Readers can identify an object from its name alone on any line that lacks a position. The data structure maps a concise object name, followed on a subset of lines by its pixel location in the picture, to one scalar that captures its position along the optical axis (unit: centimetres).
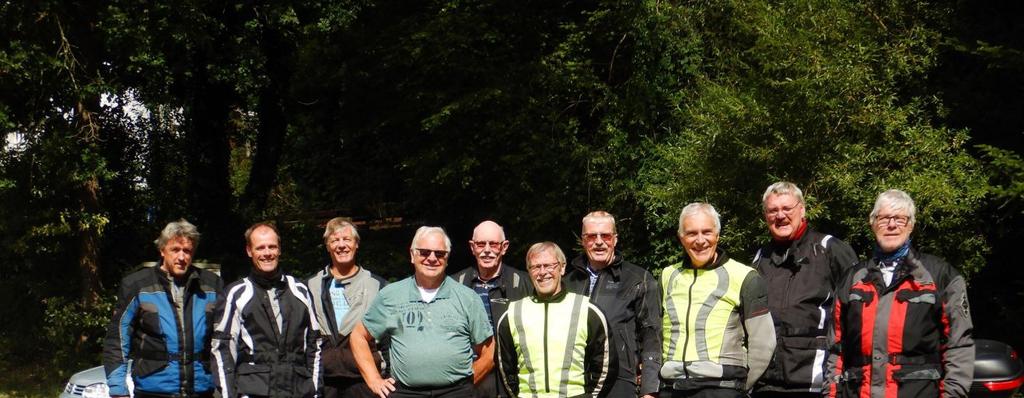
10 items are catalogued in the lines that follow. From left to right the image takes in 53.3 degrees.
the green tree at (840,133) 959
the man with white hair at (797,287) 487
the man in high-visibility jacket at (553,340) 475
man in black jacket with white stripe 512
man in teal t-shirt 489
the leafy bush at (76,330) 1417
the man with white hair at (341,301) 569
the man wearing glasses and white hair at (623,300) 498
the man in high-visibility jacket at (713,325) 461
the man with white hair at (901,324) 427
